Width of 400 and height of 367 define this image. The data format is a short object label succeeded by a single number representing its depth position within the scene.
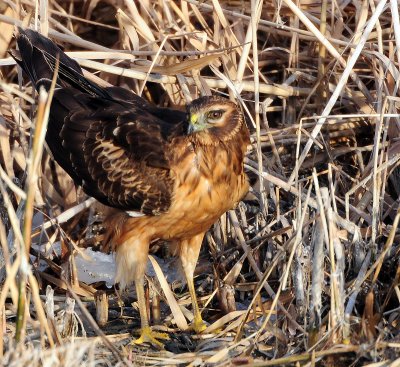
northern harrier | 9.10
